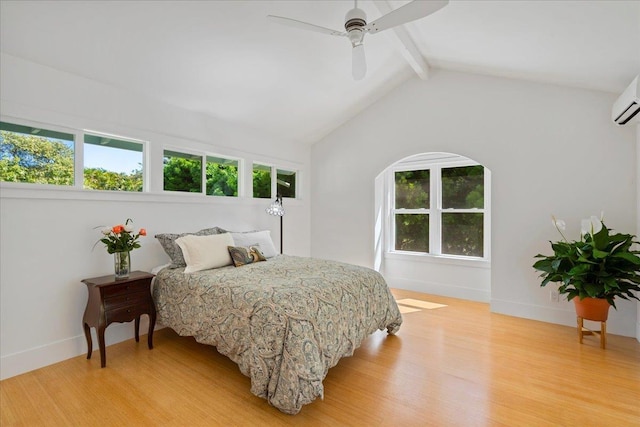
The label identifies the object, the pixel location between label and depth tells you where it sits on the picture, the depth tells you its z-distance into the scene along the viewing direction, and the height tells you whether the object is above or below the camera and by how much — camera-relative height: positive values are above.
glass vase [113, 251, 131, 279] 2.81 -0.45
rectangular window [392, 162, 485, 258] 4.60 +0.07
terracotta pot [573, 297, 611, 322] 2.87 -0.86
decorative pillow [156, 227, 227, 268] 3.16 -0.34
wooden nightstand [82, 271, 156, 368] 2.56 -0.76
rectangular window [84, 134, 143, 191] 2.97 +0.50
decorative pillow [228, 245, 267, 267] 3.25 -0.43
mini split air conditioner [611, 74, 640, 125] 2.48 +0.93
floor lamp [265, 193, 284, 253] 4.42 +0.09
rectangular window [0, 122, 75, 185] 2.51 +0.50
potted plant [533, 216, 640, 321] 2.77 -0.49
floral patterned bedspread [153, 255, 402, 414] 1.97 -0.76
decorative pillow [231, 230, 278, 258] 3.66 -0.32
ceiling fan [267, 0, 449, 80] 1.89 +1.27
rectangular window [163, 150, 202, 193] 3.60 +0.50
